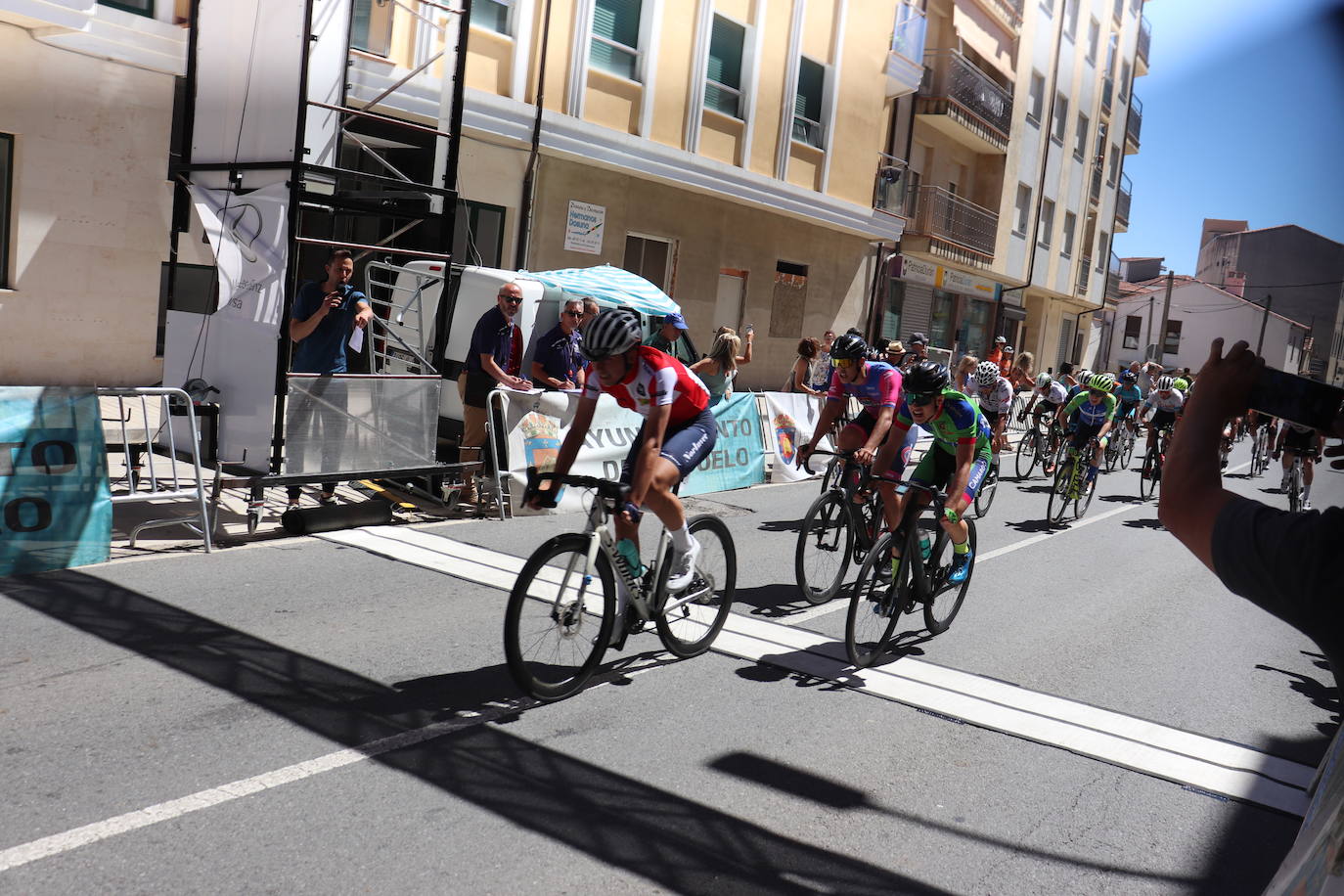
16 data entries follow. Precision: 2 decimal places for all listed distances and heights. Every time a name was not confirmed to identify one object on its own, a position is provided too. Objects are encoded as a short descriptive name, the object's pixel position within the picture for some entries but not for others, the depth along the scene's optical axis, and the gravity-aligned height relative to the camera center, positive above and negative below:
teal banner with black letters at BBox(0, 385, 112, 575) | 6.71 -1.31
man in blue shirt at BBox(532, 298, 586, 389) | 10.91 -0.28
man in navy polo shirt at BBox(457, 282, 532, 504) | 10.28 -0.50
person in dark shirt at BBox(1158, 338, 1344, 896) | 1.59 -0.22
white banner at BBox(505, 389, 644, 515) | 10.40 -1.09
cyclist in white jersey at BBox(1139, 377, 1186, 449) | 15.85 -0.23
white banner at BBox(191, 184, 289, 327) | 8.75 +0.36
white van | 11.30 +0.14
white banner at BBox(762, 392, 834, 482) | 14.51 -1.04
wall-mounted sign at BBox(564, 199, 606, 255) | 18.14 +1.62
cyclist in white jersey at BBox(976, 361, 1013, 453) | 13.62 -0.31
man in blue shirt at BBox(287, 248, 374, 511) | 8.76 -0.22
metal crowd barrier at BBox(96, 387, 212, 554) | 7.62 -1.28
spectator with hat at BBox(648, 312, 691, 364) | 11.91 +0.02
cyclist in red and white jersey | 5.46 -0.44
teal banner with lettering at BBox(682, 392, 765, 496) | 12.70 -1.32
